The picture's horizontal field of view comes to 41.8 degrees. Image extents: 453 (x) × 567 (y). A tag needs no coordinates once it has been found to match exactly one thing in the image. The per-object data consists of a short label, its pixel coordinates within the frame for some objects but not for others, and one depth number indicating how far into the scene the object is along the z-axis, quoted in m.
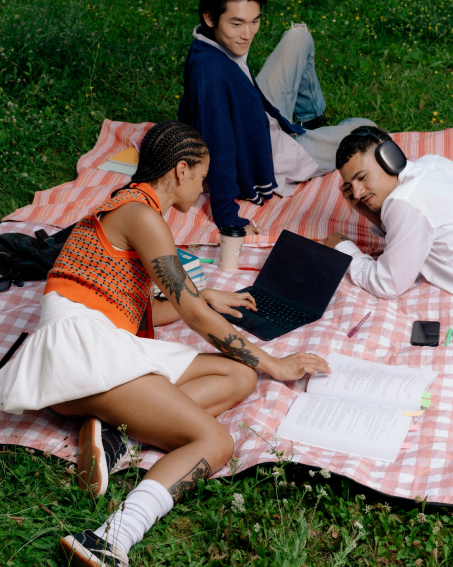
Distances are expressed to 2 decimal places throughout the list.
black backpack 3.57
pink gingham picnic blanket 2.33
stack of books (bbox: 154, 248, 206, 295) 3.53
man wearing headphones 3.11
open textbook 2.40
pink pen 3.11
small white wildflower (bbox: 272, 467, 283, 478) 2.12
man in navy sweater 4.02
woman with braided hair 2.24
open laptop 3.27
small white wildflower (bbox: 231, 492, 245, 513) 2.09
